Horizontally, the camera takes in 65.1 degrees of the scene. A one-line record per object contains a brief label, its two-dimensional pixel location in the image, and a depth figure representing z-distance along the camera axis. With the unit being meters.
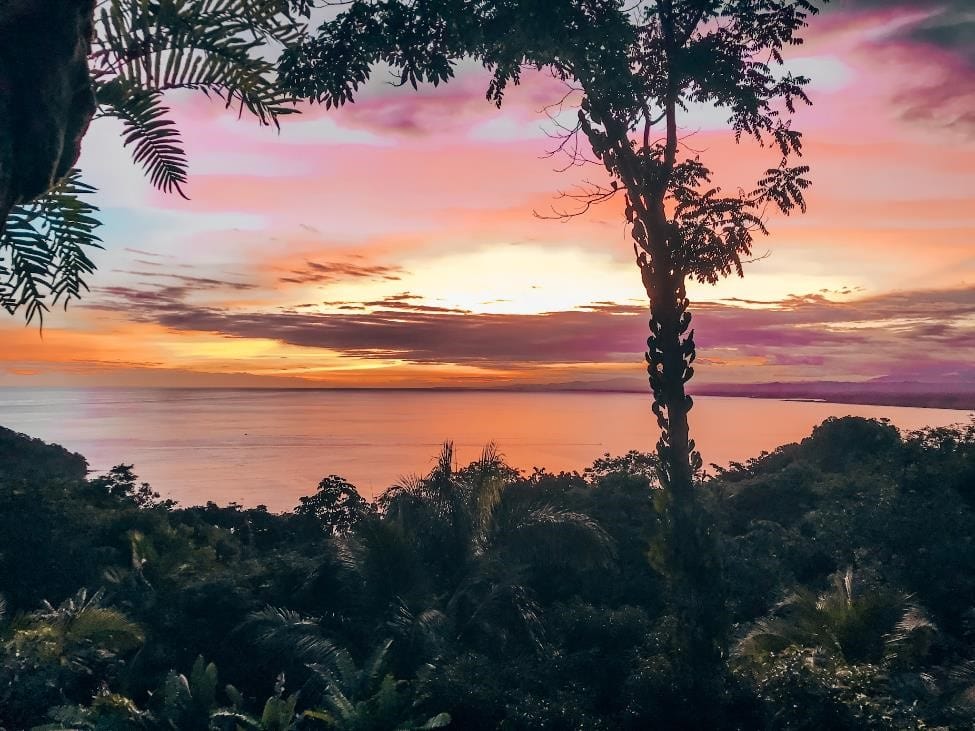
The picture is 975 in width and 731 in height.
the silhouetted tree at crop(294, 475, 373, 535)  28.16
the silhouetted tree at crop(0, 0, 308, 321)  4.38
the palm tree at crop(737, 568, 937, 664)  11.24
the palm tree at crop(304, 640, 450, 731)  9.67
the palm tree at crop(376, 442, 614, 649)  12.55
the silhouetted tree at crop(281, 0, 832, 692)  10.28
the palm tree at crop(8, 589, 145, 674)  11.79
